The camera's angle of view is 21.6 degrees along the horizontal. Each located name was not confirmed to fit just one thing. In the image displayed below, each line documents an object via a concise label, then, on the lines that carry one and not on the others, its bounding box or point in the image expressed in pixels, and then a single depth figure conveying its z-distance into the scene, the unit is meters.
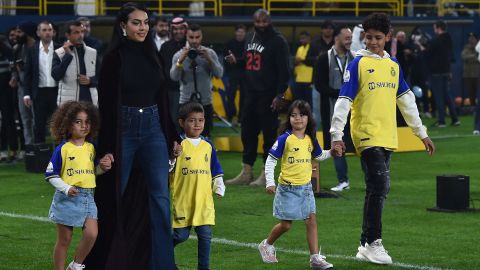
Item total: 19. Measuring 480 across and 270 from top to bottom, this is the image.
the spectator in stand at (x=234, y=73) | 26.56
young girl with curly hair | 9.13
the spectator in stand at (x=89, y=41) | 17.95
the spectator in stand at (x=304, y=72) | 24.02
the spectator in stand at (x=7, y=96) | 19.73
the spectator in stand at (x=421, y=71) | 29.20
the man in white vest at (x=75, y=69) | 16.91
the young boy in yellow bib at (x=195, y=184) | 9.45
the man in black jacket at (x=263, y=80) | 15.99
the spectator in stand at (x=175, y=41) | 18.23
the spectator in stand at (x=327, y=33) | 19.47
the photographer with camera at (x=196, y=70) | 16.94
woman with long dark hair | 9.04
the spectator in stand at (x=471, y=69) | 32.62
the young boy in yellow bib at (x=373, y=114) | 10.40
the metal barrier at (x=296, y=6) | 28.62
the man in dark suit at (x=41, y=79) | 18.41
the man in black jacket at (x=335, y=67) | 15.58
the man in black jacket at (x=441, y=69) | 26.77
